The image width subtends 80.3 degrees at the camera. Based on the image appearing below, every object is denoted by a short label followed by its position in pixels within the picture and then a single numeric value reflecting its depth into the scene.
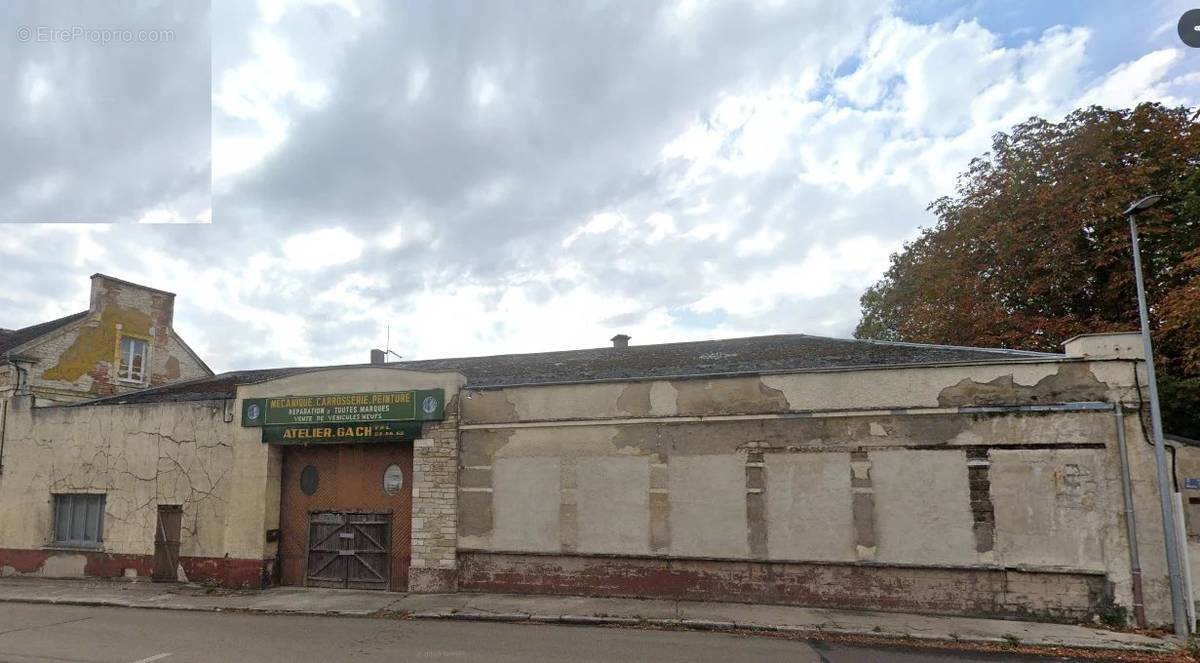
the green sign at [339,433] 14.55
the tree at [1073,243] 18.09
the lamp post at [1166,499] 10.48
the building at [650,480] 11.38
